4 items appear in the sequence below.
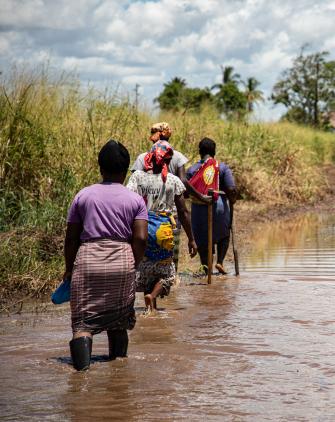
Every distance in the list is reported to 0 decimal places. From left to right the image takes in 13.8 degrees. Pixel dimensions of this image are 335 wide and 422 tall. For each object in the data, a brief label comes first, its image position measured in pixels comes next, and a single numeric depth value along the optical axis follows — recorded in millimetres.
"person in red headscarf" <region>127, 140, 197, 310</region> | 12168
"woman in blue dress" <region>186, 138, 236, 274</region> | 16130
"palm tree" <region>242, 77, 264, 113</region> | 105356
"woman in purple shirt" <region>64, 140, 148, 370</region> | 8894
